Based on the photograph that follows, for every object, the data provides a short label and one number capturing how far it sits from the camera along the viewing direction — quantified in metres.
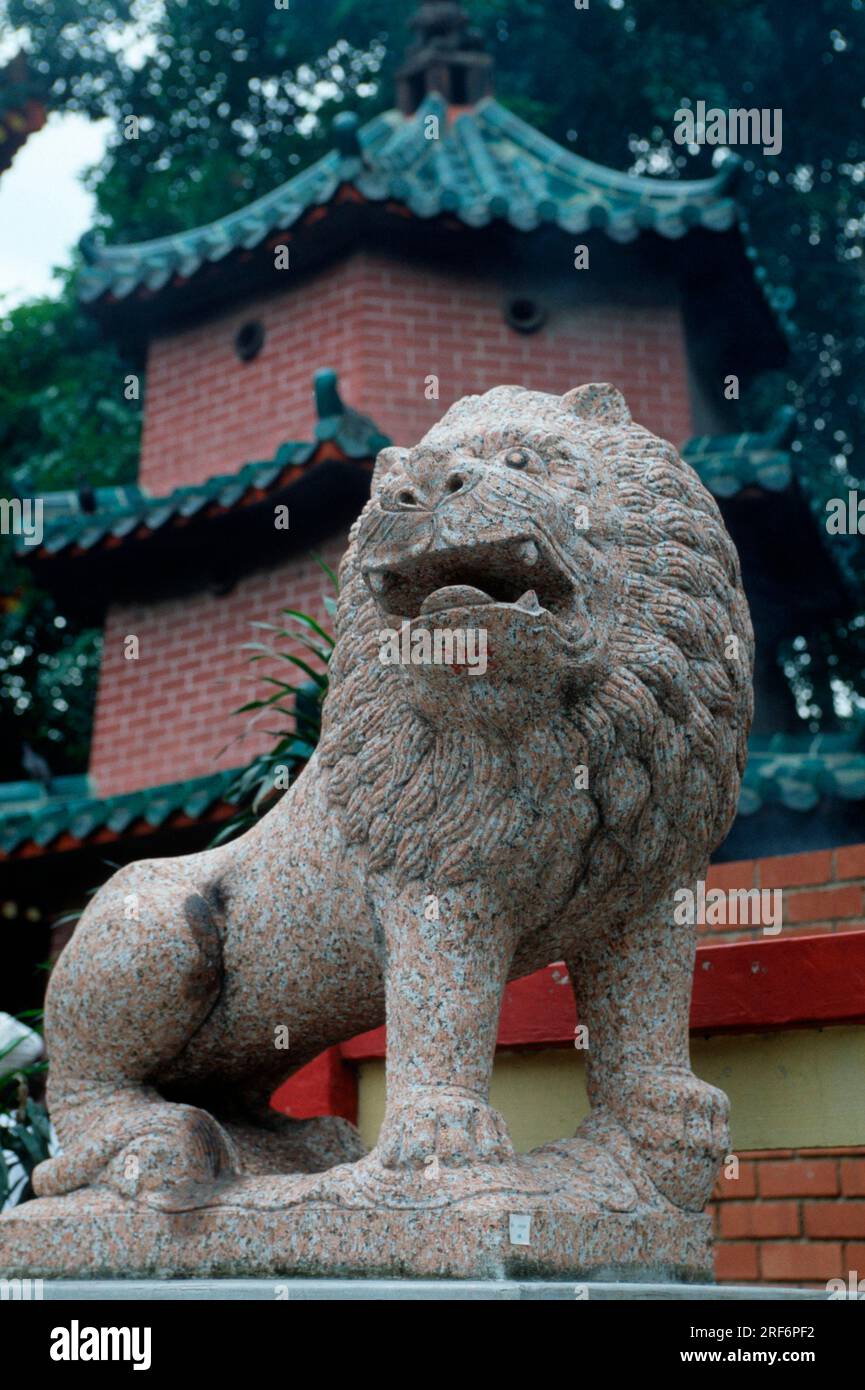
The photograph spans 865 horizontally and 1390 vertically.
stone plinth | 2.40
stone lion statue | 2.56
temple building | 7.36
